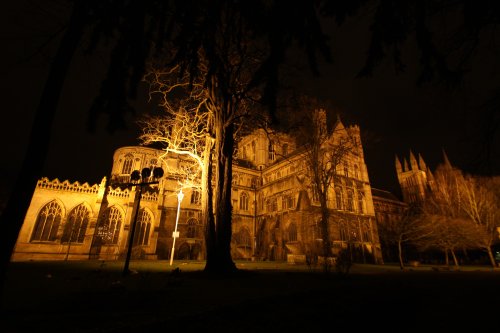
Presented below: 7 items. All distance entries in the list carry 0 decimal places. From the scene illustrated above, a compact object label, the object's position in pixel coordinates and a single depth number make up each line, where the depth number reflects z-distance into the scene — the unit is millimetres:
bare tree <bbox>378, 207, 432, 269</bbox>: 24094
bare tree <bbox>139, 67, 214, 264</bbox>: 11719
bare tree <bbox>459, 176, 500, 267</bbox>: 26828
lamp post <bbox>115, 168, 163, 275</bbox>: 9915
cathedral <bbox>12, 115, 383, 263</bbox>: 25391
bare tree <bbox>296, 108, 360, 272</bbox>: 21828
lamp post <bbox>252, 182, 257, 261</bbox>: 38594
